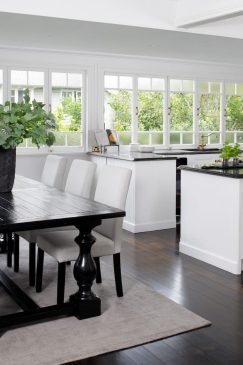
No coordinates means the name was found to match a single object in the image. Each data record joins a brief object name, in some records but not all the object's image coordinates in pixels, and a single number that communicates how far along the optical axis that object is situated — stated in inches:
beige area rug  108.0
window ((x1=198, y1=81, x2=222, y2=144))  330.6
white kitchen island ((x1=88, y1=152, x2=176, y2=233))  230.2
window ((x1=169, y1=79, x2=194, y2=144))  319.3
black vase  144.3
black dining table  115.1
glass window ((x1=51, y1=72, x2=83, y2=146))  283.1
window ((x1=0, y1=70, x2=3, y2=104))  267.1
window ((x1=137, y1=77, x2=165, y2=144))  307.4
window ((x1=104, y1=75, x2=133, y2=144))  296.2
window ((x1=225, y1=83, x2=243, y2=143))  341.7
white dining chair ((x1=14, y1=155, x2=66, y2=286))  169.0
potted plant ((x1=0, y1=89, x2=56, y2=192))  137.9
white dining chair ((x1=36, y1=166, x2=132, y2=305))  131.8
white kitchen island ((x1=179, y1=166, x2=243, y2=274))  168.6
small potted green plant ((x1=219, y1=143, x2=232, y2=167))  197.6
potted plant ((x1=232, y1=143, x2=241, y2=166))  198.5
